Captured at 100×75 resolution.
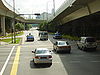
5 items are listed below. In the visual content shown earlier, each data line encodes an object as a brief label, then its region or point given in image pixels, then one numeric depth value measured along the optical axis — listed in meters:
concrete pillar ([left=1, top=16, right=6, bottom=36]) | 77.62
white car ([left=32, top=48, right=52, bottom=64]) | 17.50
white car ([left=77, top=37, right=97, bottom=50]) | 28.88
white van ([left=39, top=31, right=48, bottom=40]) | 58.00
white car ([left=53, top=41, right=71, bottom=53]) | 26.73
